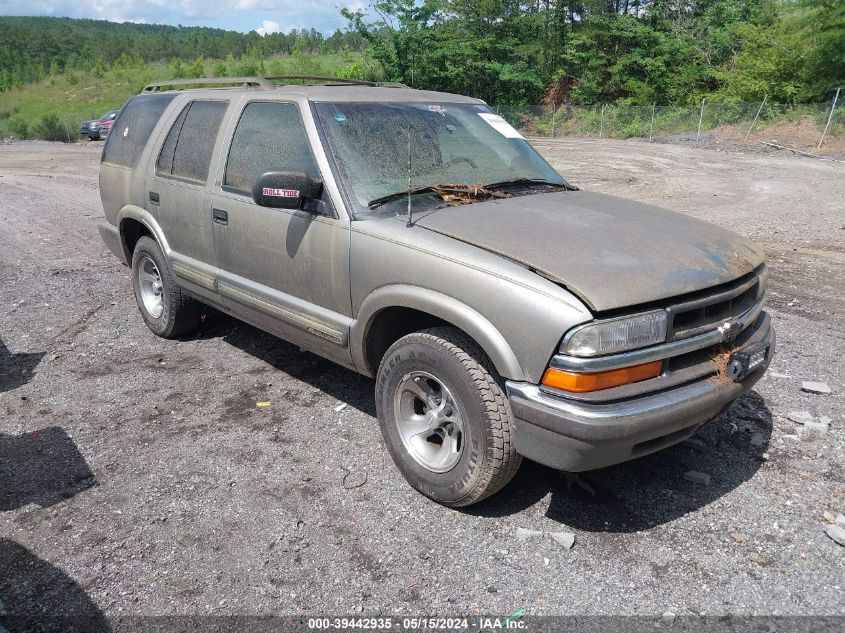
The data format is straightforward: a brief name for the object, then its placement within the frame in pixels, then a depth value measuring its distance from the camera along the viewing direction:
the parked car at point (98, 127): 29.19
